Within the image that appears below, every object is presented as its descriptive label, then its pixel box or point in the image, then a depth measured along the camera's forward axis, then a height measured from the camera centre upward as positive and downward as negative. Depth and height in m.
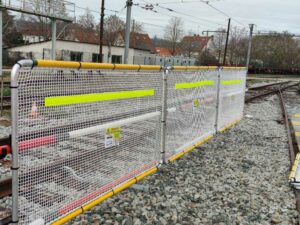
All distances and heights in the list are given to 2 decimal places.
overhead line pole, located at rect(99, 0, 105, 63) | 22.80 +2.62
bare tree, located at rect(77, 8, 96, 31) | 60.47 +6.12
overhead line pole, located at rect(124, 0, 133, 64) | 18.81 +1.84
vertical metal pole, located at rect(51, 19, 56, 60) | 29.31 +1.09
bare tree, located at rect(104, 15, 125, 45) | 54.31 +4.88
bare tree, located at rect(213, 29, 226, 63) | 80.94 +5.30
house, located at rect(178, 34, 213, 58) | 81.25 +3.91
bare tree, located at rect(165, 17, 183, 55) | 76.38 +6.39
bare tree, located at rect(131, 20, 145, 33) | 67.97 +6.25
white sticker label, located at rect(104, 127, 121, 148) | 4.48 -1.10
